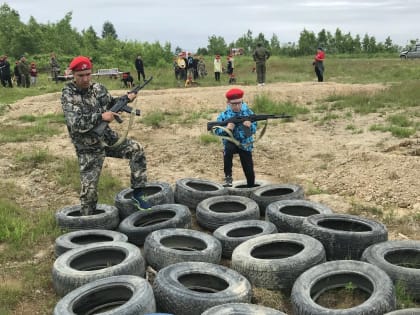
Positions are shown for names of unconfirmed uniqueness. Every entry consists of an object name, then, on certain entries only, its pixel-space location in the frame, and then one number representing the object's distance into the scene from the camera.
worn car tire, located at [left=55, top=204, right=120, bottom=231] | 6.20
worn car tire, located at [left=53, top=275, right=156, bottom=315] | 4.02
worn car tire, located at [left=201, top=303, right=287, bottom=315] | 3.77
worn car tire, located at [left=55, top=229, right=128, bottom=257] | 5.60
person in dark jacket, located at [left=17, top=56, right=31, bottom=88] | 26.19
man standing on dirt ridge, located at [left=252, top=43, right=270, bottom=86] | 20.14
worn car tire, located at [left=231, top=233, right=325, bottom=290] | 4.65
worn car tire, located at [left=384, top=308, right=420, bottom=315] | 3.71
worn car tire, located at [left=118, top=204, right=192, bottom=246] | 5.95
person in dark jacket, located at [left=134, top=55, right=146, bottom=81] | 26.00
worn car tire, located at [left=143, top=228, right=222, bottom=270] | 5.04
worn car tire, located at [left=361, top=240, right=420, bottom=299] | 4.49
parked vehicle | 40.66
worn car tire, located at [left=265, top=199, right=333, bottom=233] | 5.91
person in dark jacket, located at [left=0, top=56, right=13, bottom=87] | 25.25
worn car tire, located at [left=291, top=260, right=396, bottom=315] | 3.91
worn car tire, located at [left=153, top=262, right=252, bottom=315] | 4.11
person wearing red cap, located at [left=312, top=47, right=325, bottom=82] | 21.28
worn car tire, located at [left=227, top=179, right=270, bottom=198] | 7.31
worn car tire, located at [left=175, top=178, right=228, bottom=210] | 7.05
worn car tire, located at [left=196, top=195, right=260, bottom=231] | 6.27
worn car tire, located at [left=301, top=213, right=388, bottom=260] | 5.18
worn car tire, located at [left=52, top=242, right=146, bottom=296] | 4.68
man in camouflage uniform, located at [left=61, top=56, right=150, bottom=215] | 5.73
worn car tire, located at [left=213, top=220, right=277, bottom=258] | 5.55
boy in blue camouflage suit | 6.96
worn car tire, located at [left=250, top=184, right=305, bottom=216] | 6.89
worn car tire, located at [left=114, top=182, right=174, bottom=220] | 6.59
